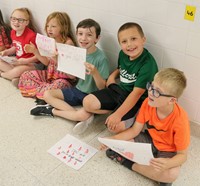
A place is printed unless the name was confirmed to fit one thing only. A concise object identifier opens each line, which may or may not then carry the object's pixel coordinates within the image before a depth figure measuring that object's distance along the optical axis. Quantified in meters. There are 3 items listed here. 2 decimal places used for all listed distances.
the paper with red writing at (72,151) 1.56
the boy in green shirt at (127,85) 1.55
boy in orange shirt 1.26
